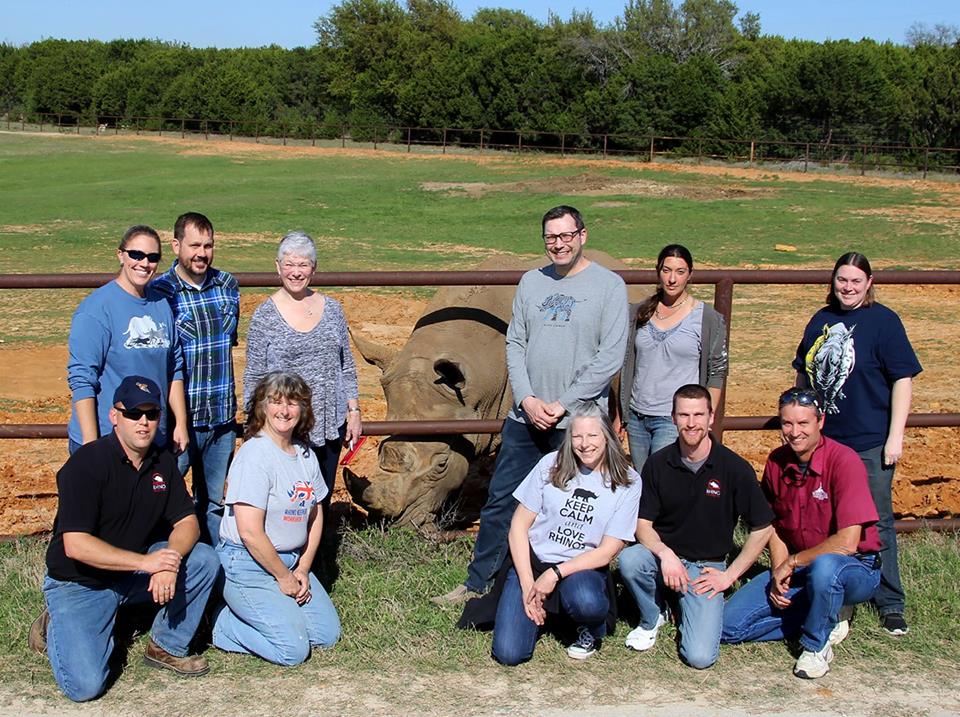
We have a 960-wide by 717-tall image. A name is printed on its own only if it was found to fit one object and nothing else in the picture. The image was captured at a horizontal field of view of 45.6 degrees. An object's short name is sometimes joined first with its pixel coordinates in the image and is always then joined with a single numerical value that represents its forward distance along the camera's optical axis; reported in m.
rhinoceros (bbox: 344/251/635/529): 7.02
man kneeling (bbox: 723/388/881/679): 4.89
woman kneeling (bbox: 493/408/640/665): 4.89
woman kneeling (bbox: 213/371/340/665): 4.91
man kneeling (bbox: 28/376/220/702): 4.55
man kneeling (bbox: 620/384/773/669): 4.98
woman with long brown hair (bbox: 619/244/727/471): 5.48
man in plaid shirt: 5.15
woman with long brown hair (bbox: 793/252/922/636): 5.32
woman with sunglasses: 4.82
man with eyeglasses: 5.22
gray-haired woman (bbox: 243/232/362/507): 5.19
